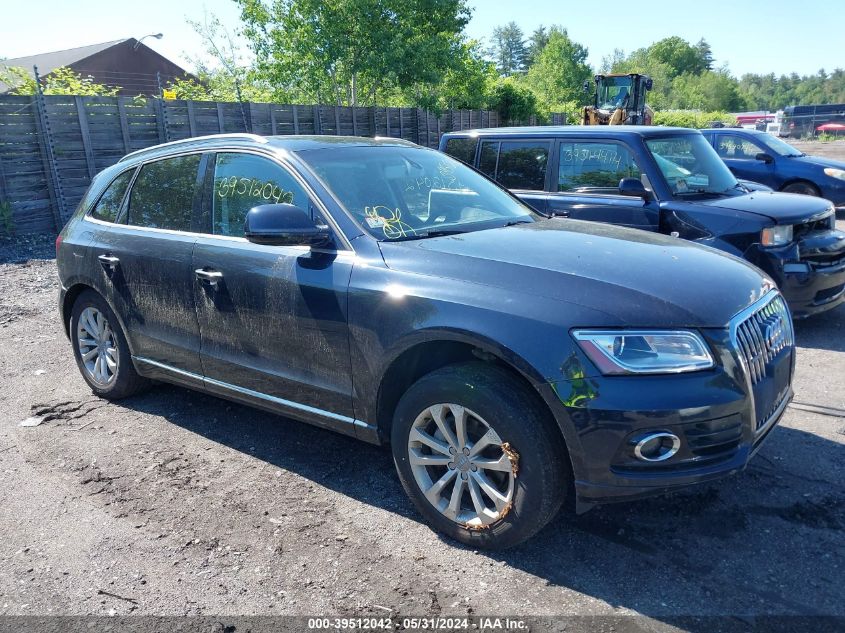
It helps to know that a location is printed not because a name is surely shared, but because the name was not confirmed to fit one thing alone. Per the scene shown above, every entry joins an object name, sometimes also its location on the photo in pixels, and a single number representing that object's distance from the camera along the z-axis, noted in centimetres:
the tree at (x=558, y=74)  8556
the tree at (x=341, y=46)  2208
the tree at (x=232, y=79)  2361
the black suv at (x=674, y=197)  578
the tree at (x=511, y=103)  3012
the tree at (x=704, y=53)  14394
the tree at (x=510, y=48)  14338
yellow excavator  2580
